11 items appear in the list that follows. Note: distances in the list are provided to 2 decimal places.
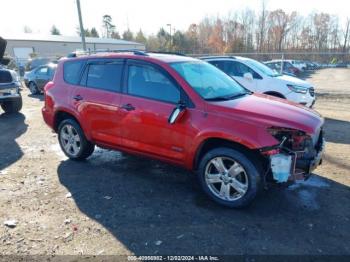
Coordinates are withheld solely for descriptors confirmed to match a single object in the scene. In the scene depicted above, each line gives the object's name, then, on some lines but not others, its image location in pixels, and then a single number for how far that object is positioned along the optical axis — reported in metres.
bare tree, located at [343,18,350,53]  67.44
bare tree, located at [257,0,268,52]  62.84
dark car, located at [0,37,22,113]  9.94
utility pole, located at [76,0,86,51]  18.36
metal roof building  42.03
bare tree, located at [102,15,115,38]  85.88
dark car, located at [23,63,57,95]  15.28
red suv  3.83
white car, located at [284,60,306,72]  34.99
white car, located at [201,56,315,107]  8.88
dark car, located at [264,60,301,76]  23.30
